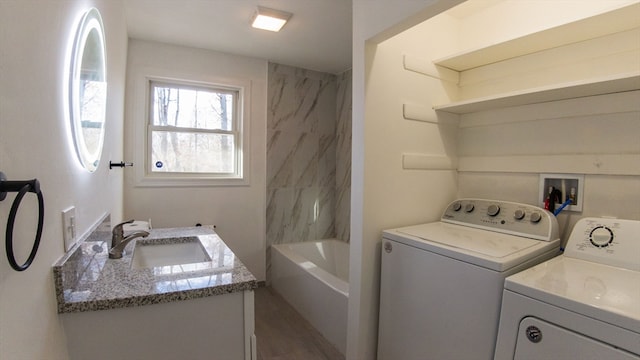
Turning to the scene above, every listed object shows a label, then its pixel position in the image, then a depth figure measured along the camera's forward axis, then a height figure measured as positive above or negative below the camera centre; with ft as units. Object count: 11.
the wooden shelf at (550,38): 4.09 +2.04
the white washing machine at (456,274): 3.94 -1.62
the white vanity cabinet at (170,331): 3.14 -1.97
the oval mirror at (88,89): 3.36 +0.79
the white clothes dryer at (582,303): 2.81 -1.37
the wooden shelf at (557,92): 4.01 +1.13
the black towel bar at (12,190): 1.74 -0.26
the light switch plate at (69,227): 3.07 -0.79
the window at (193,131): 9.12 +0.73
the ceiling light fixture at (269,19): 6.94 +3.30
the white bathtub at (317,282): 6.95 -3.51
